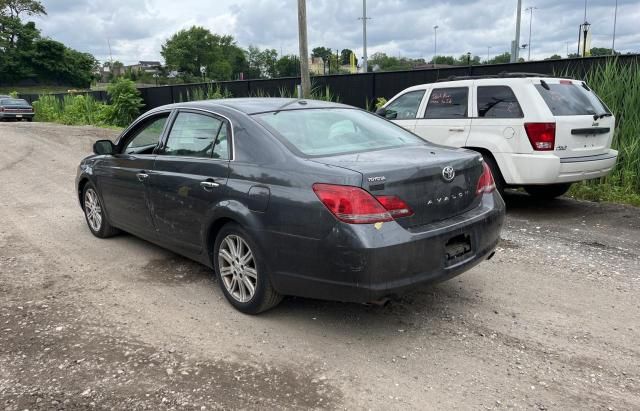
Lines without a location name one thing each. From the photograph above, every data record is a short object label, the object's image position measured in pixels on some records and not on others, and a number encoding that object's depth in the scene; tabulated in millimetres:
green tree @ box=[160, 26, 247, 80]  120500
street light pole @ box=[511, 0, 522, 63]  23511
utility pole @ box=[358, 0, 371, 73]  37228
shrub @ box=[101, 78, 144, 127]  23312
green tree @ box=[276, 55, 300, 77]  99288
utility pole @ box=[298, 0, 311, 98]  13734
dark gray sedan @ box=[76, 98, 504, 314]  3359
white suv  6574
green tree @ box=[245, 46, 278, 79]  122069
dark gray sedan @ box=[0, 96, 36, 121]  32000
